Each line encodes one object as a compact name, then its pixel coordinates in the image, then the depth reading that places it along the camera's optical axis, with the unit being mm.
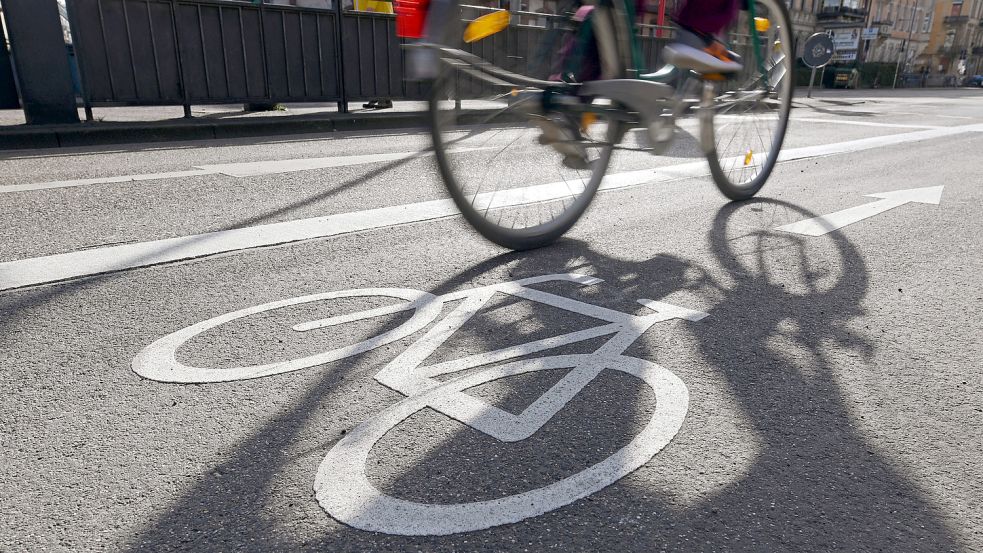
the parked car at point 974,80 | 73312
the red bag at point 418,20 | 2959
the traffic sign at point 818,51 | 18719
